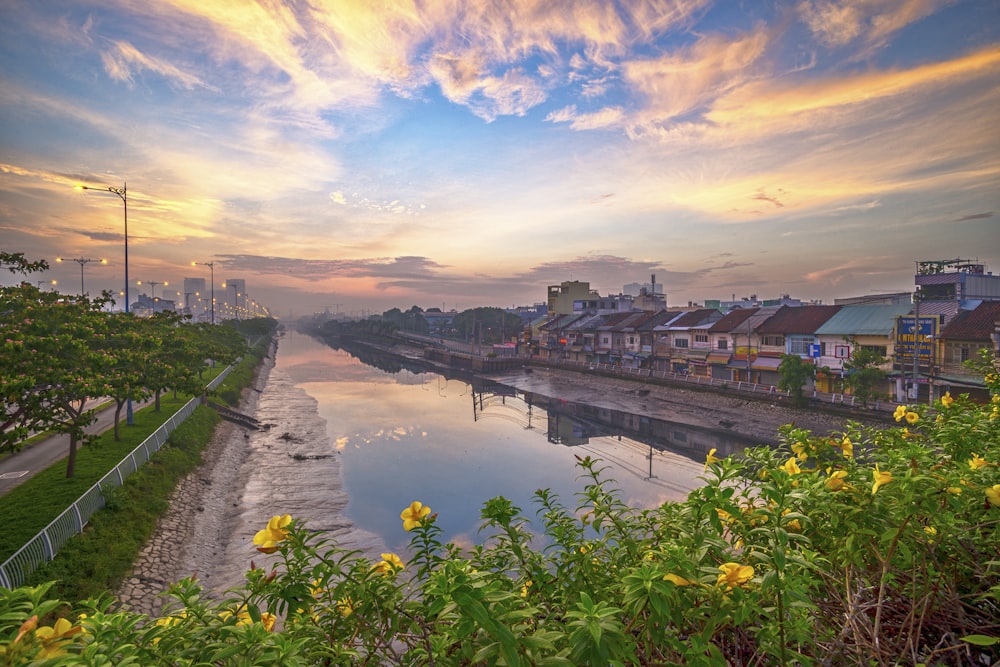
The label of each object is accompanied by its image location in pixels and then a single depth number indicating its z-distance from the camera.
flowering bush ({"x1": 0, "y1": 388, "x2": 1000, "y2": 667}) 1.86
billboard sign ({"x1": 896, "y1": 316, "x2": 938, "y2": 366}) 28.92
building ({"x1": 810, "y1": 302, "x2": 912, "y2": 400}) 31.88
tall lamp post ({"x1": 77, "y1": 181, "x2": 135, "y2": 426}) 21.66
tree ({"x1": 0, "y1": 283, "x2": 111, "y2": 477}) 10.98
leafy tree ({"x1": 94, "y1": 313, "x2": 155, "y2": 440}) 14.45
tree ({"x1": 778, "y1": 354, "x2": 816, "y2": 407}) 31.70
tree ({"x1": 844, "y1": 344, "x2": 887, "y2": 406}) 28.61
